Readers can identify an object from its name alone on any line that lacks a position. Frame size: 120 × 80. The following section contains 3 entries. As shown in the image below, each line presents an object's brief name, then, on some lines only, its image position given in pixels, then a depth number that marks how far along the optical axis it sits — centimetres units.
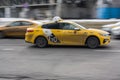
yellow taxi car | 1764
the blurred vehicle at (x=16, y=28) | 2283
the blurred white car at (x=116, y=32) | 2170
